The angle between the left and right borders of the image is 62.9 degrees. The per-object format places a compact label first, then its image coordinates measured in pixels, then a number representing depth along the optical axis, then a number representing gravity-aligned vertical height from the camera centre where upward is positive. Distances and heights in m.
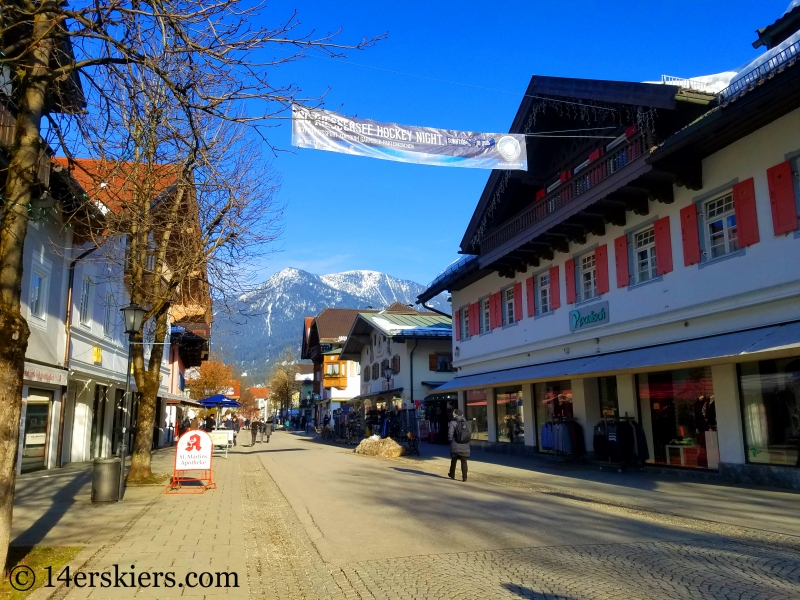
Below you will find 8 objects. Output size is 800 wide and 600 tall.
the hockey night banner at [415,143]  10.92 +5.25
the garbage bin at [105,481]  11.68 -1.07
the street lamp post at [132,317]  13.38 +2.08
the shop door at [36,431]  16.84 -0.24
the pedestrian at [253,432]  36.74 -0.75
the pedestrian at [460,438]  16.11 -0.54
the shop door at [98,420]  22.73 +0.02
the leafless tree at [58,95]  6.05 +3.63
